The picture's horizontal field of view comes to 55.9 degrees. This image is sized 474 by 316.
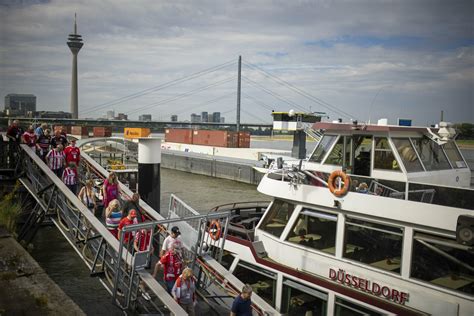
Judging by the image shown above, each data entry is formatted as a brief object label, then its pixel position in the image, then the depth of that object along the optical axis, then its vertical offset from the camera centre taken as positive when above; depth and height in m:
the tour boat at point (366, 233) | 6.76 -1.78
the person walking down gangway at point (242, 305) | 6.61 -2.65
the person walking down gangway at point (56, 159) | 10.82 -1.00
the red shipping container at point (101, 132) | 79.55 -2.19
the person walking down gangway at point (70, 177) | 10.35 -1.35
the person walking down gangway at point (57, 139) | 11.88 -0.57
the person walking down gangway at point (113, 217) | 8.49 -1.88
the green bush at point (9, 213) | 9.81 -2.20
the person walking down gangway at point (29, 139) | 11.47 -0.57
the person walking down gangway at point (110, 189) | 9.50 -1.47
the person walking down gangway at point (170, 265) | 7.23 -2.32
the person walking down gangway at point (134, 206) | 8.39 -1.60
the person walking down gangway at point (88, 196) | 9.70 -1.68
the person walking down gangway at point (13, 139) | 12.23 -0.63
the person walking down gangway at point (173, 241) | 7.32 -1.94
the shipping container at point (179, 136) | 67.25 -2.04
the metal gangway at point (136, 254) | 7.18 -2.44
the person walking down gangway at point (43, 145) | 11.83 -0.73
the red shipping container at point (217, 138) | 60.56 -1.97
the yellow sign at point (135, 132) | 55.97 -1.44
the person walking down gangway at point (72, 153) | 11.05 -0.85
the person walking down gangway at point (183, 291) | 6.86 -2.59
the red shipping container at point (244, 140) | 61.85 -2.05
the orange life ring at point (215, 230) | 9.12 -2.22
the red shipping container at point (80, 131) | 76.50 -2.06
